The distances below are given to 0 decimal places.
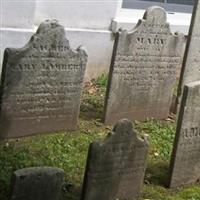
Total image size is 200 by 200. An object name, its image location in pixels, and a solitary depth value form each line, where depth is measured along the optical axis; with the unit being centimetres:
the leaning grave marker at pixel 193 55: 724
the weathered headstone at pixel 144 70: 691
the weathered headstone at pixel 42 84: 611
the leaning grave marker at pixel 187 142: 552
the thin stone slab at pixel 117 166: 503
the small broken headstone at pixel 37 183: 455
